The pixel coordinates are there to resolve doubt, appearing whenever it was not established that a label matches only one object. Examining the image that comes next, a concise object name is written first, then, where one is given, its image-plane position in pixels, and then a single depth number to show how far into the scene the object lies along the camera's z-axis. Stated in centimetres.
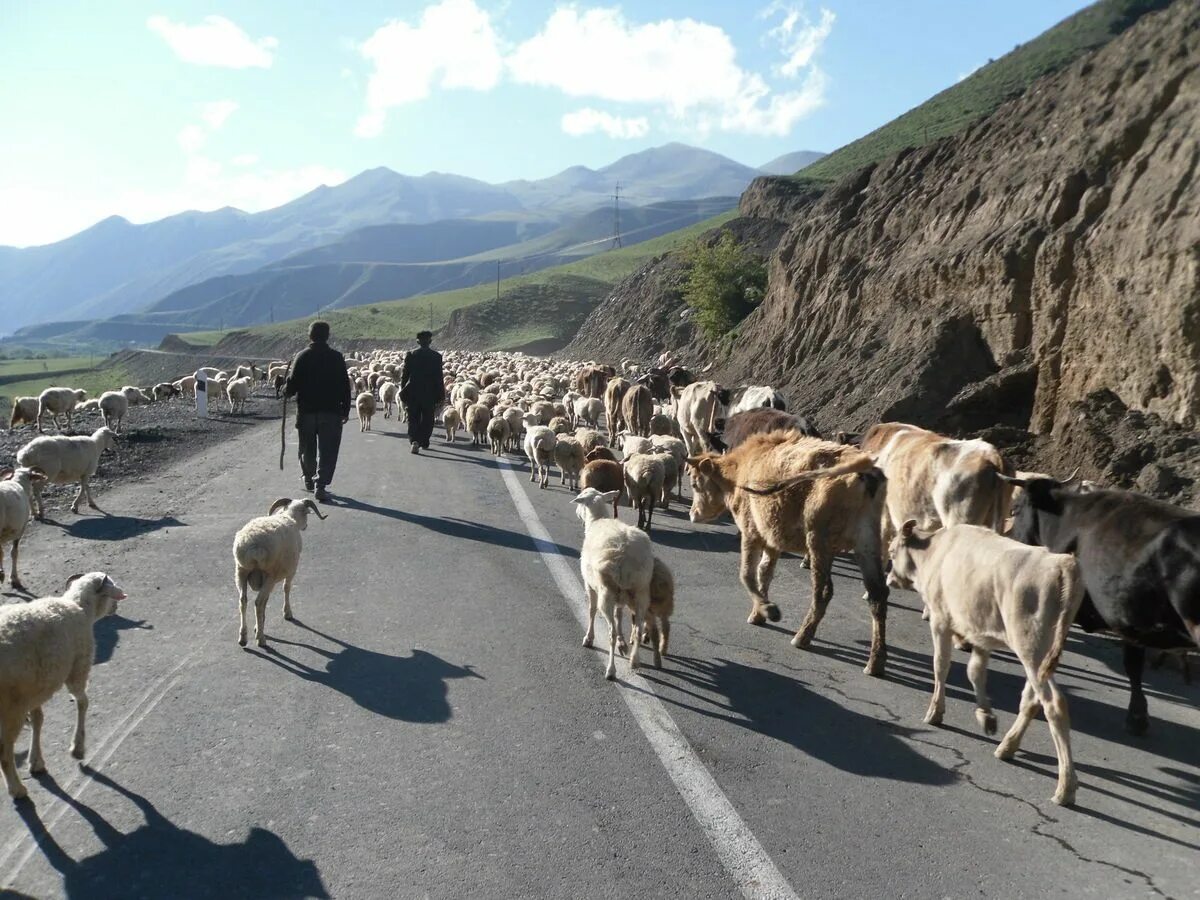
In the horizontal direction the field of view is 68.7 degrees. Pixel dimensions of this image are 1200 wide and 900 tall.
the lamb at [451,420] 2139
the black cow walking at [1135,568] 552
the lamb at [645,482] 1121
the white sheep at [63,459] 1116
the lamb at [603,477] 1198
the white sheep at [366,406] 2259
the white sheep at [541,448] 1484
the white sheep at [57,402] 2416
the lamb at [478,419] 2016
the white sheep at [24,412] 2495
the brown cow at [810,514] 710
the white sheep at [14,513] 802
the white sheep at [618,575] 636
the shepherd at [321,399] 1264
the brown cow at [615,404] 2142
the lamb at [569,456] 1426
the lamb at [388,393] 2702
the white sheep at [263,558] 693
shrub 4322
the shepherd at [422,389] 1706
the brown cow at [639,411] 1939
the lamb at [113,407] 2325
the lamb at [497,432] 1839
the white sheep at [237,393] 2841
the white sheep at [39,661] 445
